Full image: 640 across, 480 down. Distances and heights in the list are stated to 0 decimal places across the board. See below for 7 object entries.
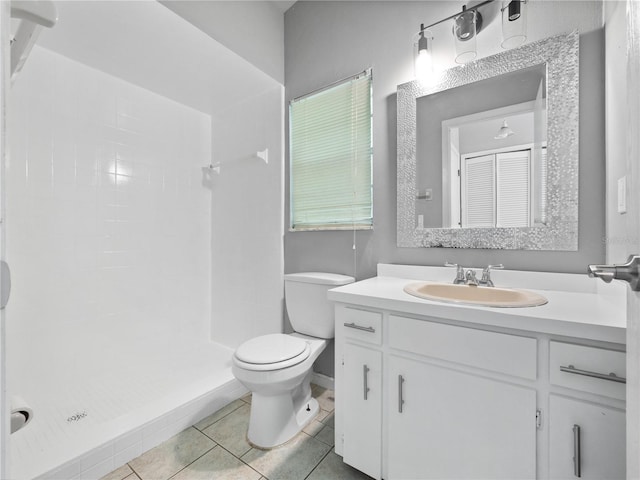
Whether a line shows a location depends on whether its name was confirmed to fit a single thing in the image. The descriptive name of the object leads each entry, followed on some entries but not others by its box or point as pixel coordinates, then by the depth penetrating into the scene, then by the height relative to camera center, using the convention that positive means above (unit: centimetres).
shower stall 152 +6
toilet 137 -59
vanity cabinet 78 -51
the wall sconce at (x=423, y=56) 150 +94
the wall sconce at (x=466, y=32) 139 +98
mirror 123 +40
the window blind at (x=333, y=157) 179 +53
